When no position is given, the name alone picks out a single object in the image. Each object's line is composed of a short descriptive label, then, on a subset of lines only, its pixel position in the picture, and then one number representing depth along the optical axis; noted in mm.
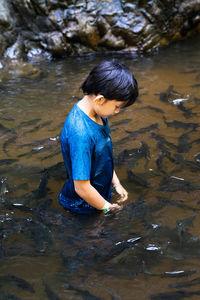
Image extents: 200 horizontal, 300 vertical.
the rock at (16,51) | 8062
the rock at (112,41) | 8305
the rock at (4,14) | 8138
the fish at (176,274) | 2553
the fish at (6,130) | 5109
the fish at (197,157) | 4152
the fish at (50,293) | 2396
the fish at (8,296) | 2373
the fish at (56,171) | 4066
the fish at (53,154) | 4465
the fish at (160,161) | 4070
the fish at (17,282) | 2471
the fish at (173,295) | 2348
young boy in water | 2312
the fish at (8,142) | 4692
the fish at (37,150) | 4550
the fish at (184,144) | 4428
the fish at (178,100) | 5664
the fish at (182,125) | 4958
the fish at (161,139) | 4539
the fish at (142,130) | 4882
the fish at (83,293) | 2393
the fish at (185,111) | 5297
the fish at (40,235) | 2910
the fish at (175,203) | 3361
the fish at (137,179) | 3830
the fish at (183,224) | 3022
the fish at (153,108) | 5474
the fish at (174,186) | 3671
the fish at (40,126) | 5131
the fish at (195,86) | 6164
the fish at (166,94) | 5809
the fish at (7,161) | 4363
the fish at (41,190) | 3723
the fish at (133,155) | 4309
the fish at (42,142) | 4762
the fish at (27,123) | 5258
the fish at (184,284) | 2435
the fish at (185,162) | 4027
